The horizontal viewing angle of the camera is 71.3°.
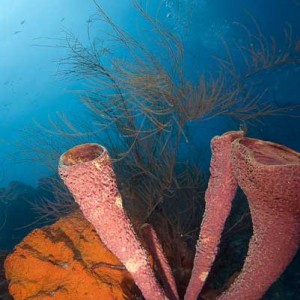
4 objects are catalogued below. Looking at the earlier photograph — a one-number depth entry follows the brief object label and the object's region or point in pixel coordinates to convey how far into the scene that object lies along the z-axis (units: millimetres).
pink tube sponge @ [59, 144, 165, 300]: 345
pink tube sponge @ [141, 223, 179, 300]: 580
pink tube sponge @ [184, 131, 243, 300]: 409
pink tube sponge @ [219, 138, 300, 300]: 287
